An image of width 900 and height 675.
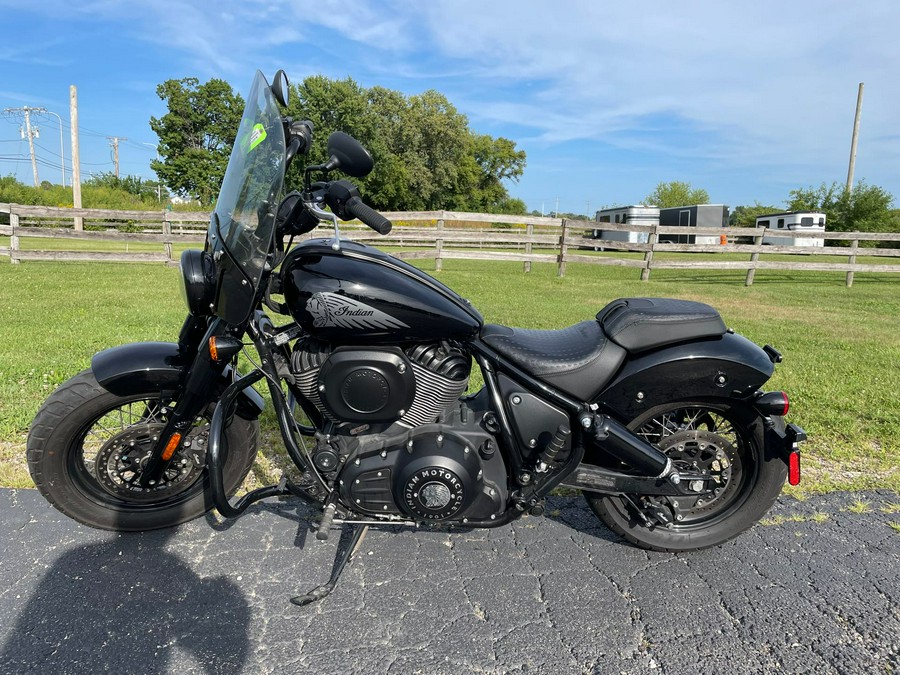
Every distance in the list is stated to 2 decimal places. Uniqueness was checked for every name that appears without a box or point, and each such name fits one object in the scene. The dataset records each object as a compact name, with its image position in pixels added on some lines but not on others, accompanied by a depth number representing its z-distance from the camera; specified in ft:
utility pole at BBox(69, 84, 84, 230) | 94.22
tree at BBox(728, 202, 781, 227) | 149.59
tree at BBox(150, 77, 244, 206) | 159.84
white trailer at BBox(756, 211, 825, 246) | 98.94
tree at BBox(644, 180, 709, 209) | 221.66
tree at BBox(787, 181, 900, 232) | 99.14
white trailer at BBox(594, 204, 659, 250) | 116.33
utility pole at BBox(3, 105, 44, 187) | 190.27
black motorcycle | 7.48
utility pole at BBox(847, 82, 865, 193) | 96.05
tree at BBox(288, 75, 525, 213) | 168.45
